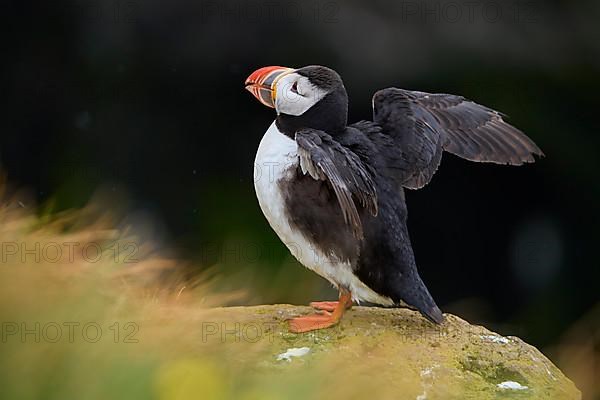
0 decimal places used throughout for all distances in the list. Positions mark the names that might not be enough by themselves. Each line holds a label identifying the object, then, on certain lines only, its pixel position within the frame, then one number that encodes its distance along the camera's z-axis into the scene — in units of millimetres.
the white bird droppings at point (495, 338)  7881
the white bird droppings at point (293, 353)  7049
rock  6926
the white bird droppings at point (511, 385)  7160
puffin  7805
